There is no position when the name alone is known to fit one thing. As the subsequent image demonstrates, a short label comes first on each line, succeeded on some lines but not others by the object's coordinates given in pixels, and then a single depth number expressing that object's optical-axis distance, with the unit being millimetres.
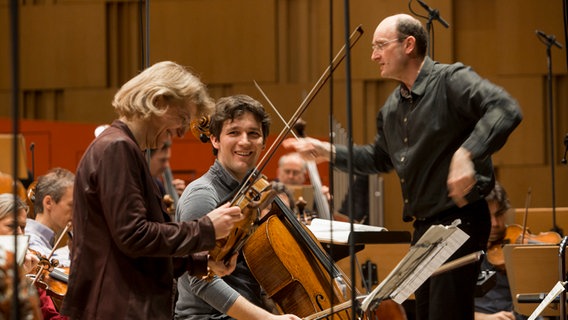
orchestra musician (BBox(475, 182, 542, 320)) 8555
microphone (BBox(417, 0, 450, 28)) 8547
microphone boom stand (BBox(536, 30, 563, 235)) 9205
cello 5395
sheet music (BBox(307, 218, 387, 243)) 6070
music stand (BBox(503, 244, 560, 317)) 7062
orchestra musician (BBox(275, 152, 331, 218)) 12383
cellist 5211
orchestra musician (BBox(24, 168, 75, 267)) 7566
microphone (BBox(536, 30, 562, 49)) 10612
